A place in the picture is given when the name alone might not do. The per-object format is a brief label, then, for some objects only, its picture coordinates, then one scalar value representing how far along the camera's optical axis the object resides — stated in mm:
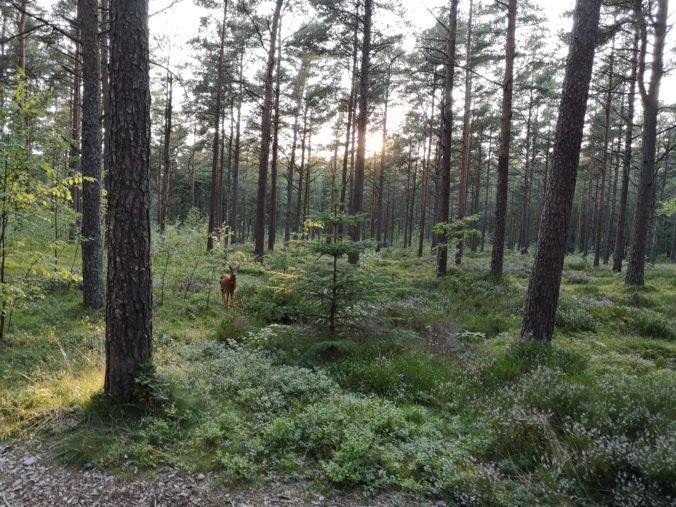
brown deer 10102
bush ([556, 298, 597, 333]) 8547
